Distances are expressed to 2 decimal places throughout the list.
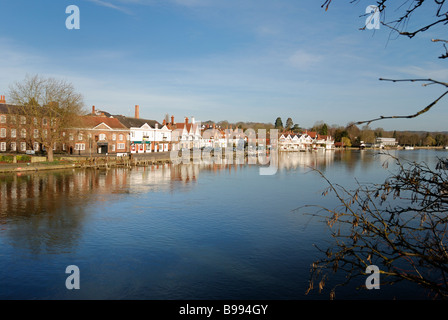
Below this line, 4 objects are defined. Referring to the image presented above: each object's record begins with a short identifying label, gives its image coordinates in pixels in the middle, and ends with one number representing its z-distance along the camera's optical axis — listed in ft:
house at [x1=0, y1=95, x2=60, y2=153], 152.46
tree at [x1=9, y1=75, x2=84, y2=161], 143.54
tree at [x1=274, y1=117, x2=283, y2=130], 589.32
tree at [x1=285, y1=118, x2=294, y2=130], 579.89
